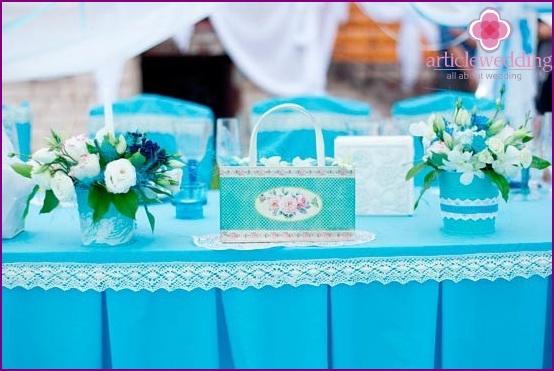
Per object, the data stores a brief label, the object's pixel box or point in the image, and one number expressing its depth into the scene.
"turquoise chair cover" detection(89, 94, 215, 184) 2.53
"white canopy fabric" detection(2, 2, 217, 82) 3.22
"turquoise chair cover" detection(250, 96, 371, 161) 2.57
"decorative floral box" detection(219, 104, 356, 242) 1.48
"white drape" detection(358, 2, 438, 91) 4.28
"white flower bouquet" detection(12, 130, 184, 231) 1.41
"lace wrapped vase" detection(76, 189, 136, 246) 1.48
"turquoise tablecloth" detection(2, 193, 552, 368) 1.48
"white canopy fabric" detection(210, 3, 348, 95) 4.57
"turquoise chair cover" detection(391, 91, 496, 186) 2.61
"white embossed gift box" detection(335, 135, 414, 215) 1.78
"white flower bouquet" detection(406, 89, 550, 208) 1.52
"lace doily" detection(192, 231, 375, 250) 1.47
